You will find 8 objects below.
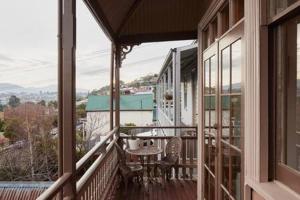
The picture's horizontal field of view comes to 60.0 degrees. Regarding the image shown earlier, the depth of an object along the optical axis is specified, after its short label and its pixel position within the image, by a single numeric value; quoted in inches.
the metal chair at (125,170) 189.9
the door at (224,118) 84.3
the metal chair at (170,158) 210.4
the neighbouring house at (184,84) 275.9
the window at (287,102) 52.5
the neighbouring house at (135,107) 529.9
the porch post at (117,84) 212.8
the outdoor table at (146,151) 205.2
